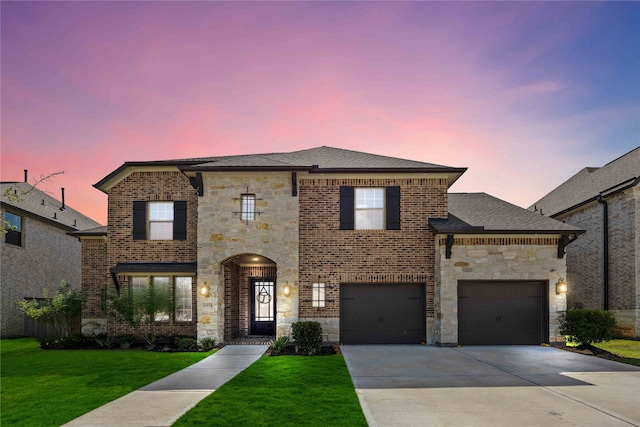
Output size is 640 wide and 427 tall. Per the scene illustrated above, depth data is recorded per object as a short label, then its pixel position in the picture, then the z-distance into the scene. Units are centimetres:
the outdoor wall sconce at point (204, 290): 1388
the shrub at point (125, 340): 1426
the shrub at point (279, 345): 1272
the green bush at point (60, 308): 1471
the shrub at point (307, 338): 1255
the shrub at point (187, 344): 1357
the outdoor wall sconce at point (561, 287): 1372
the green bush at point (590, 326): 1281
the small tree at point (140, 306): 1390
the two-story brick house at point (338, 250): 1388
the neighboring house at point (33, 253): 1917
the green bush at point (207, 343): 1349
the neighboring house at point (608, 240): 1634
